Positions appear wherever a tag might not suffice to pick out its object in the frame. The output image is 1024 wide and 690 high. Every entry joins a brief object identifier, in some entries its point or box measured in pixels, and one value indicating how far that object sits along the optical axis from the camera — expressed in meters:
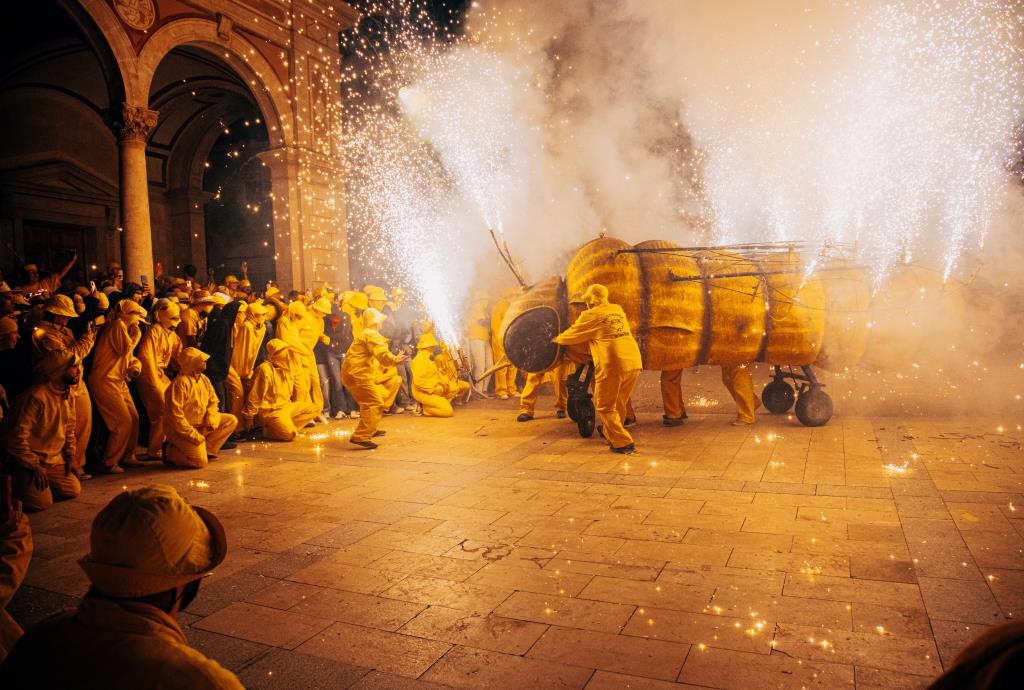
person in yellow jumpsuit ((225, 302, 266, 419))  8.87
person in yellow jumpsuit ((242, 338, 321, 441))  8.80
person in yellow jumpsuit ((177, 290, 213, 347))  8.23
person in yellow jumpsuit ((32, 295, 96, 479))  6.14
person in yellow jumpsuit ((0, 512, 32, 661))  2.28
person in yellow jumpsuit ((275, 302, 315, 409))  9.38
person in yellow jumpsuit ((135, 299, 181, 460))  7.40
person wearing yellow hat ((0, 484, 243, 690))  1.33
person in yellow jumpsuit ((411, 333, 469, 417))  10.67
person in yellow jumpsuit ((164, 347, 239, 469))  7.26
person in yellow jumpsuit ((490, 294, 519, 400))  12.36
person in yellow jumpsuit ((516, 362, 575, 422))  9.75
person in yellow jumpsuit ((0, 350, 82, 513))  5.63
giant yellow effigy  7.97
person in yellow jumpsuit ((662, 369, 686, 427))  8.83
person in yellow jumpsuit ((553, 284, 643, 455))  7.29
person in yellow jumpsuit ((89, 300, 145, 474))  7.04
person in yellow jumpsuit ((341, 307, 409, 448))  8.18
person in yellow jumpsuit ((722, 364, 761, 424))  8.63
